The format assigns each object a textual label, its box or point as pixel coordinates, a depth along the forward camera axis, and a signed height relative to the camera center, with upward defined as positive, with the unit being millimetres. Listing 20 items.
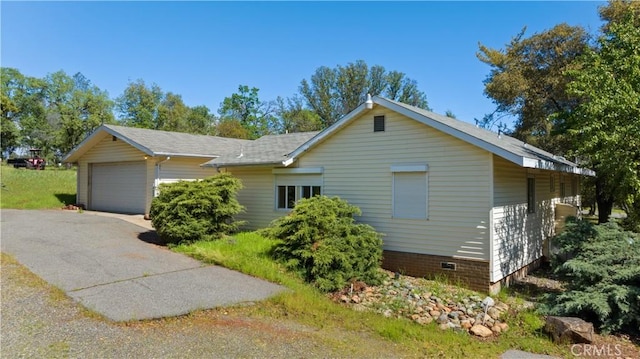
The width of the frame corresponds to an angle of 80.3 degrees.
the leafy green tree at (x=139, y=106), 50250 +10617
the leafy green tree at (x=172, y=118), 50125 +8721
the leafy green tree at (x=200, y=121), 52072 +8968
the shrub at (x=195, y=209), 11180 -771
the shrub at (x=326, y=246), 8609 -1476
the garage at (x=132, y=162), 16547 +1003
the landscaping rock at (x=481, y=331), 6199 -2413
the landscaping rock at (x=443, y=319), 6723 -2397
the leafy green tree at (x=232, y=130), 43031 +6228
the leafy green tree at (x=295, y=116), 47972 +8899
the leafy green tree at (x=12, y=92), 48250 +12669
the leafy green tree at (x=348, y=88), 51500 +13473
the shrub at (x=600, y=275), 6262 -1641
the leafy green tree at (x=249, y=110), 52906 +10413
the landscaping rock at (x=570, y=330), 5784 -2243
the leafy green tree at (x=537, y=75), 19938 +6001
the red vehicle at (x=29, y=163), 37031 +2070
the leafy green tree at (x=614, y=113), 8133 +1659
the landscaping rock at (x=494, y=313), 6952 -2399
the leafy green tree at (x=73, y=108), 43750 +9635
